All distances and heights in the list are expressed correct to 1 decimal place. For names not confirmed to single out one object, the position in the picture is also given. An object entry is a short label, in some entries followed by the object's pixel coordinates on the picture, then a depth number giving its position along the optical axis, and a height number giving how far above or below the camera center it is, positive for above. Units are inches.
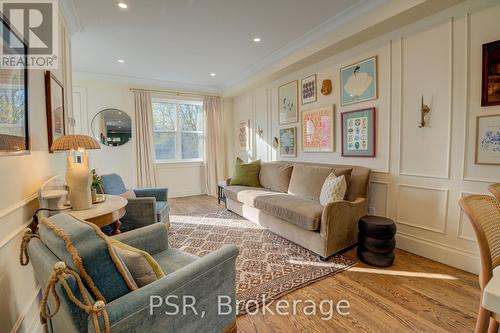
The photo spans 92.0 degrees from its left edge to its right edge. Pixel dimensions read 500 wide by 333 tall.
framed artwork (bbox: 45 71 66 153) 78.6 +19.0
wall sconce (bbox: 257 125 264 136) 197.6 +22.3
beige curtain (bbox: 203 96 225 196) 227.5 +15.2
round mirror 186.7 +25.4
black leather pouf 91.7 -33.1
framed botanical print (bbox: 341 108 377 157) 116.8 +11.8
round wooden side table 65.4 -14.9
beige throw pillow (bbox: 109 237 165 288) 41.8 -18.9
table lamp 69.6 -4.8
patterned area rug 80.0 -42.3
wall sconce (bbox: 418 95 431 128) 96.6 +18.0
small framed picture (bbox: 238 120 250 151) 214.8 +20.3
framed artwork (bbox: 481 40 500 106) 79.0 +26.7
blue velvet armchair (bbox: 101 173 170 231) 108.3 -22.4
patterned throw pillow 105.9 -14.8
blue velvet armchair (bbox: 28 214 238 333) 33.4 -20.8
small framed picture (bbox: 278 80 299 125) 161.0 +37.8
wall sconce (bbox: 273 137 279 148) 180.5 +11.4
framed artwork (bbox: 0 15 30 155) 48.2 +12.6
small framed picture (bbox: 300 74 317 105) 147.0 +42.4
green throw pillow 171.3 -12.5
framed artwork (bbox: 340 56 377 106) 115.3 +37.6
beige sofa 99.0 -23.2
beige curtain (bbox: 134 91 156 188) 197.5 +14.7
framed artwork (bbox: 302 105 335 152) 137.0 +16.6
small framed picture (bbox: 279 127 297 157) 164.4 +10.8
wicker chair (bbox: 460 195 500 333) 42.8 -15.1
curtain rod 201.8 +58.4
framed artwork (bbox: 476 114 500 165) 79.7 +5.1
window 219.5 +26.7
